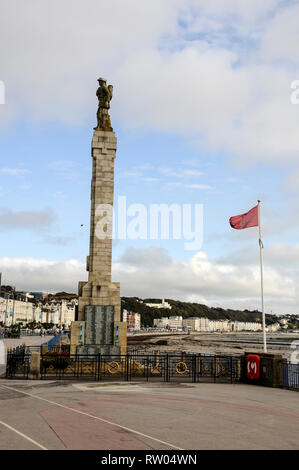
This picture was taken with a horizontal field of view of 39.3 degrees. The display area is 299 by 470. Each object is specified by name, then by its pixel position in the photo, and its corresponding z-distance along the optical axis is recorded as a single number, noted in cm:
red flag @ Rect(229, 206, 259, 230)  2382
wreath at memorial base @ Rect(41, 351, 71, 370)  2439
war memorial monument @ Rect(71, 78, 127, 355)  2659
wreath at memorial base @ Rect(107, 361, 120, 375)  2461
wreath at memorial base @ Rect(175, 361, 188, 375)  2346
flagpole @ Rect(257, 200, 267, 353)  2256
